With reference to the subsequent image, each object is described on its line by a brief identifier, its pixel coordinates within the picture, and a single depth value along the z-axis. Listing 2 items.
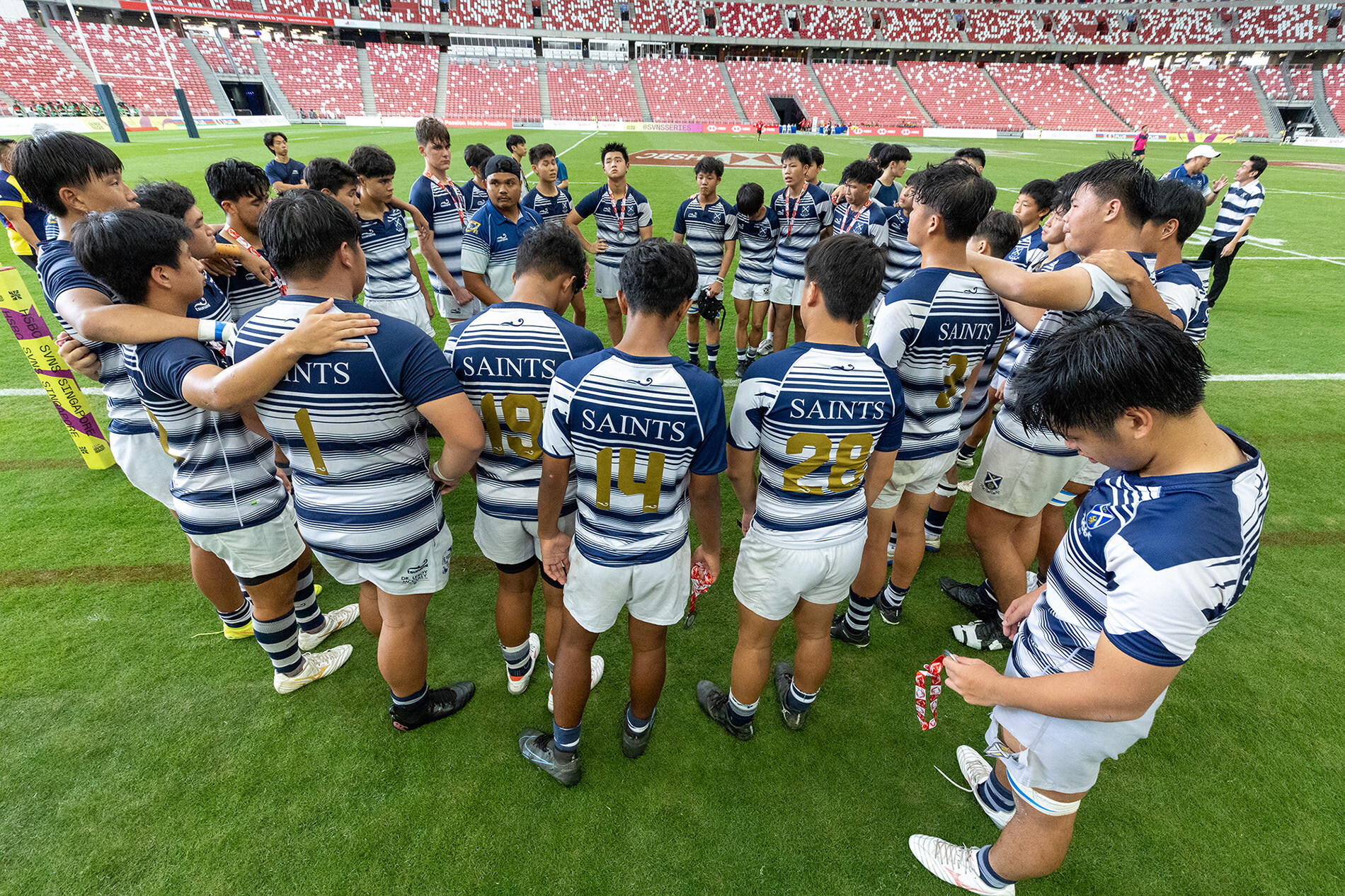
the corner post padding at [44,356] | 4.34
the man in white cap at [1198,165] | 7.03
